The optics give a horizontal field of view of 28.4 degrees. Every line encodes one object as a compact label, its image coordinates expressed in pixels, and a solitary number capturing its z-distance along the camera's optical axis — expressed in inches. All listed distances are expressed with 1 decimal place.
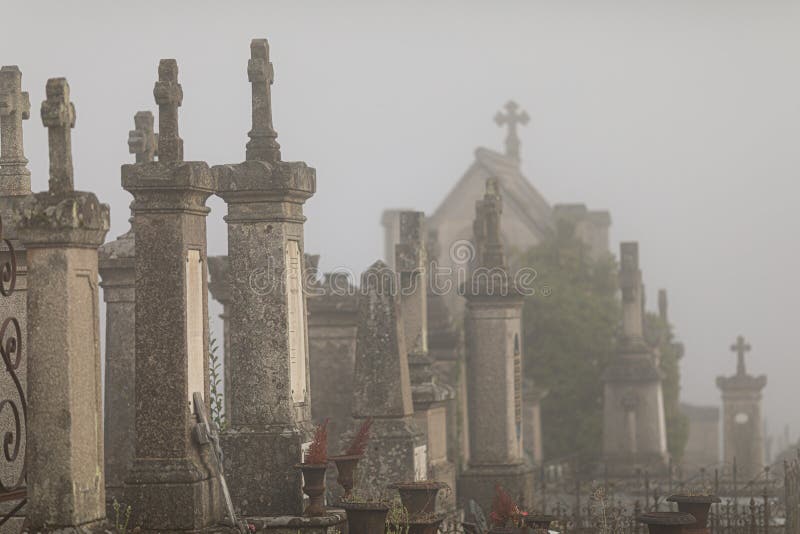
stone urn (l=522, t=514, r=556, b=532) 554.3
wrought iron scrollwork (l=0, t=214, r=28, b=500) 434.0
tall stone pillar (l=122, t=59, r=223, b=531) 462.0
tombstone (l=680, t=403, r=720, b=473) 2081.7
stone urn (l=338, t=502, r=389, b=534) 511.2
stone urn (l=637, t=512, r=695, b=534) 514.0
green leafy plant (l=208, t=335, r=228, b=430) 573.9
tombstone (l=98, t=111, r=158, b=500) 622.5
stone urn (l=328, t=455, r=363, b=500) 553.0
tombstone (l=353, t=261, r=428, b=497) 651.5
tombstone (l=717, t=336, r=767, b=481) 1423.5
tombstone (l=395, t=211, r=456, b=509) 732.0
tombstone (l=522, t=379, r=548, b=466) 1167.0
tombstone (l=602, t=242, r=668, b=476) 1248.2
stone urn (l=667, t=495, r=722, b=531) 552.4
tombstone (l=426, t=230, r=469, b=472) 864.9
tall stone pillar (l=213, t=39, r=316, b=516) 523.2
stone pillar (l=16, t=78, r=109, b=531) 392.5
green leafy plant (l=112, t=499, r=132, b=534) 453.7
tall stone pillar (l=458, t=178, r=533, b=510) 836.0
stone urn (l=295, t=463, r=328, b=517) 505.4
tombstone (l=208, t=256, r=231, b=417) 706.8
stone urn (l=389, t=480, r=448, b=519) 546.6
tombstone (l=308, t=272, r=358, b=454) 770.8
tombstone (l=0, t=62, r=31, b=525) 538.6
